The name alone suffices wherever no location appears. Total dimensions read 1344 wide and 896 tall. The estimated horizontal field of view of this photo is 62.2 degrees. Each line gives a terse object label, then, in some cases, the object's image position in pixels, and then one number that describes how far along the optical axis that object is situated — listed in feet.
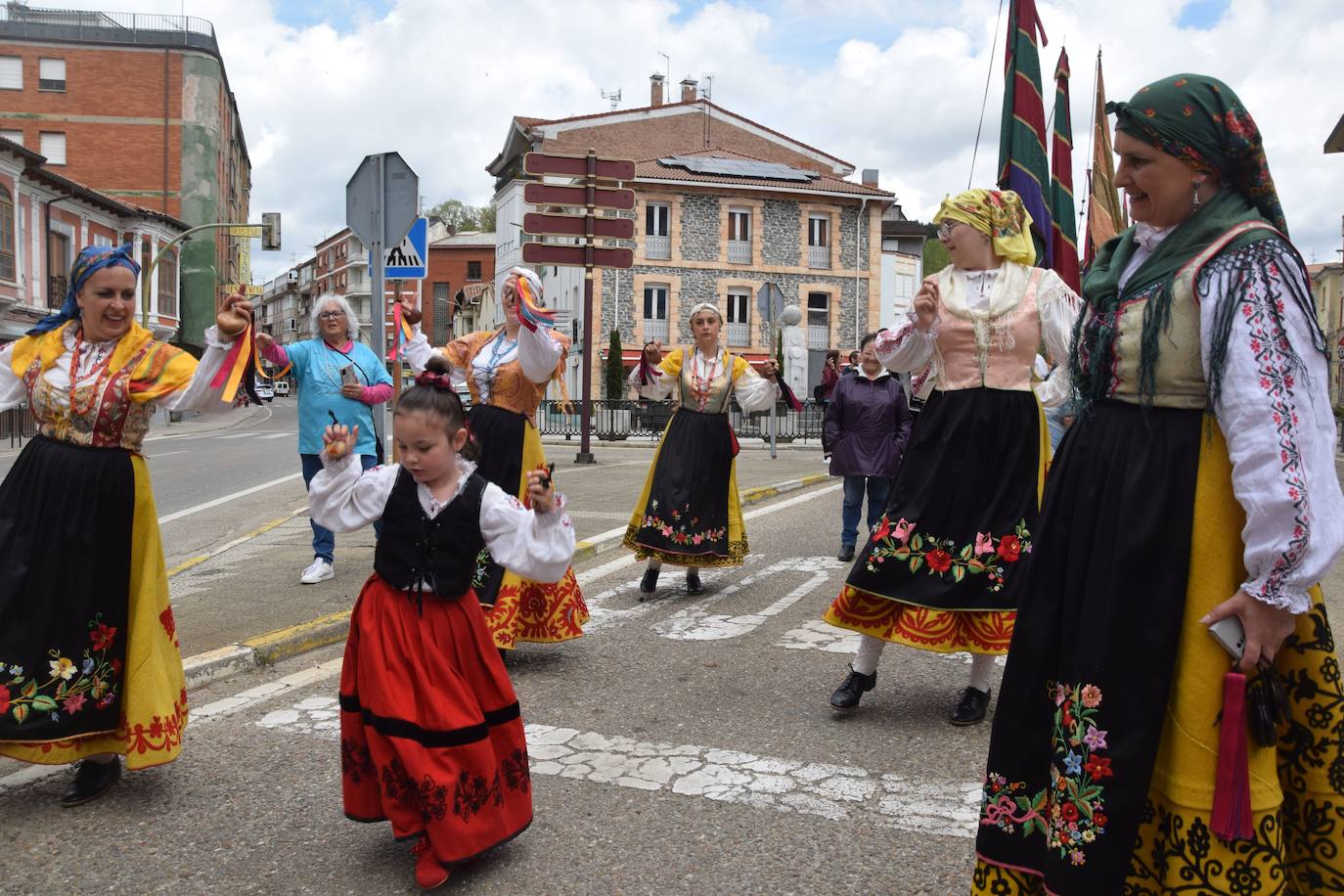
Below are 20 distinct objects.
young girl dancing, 10.43
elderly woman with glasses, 24.66
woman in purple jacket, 30.66
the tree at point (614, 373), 131.75
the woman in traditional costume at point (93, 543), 12.17
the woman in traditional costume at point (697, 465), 24.44
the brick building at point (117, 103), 164.14
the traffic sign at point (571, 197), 52.08
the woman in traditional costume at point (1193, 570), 7.19
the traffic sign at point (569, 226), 54.49
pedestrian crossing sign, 27.94
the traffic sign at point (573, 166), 49.24
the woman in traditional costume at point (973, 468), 14.65
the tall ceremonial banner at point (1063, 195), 24.90
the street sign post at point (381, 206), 26.68
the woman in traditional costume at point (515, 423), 17.81
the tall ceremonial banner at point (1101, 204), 27.81
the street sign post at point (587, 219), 52.54
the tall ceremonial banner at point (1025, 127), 23.89
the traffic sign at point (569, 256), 52.26
